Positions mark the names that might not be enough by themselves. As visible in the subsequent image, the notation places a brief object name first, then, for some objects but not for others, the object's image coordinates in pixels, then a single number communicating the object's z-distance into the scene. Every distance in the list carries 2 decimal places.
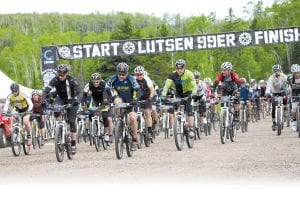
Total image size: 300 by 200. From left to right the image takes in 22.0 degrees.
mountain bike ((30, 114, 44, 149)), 23.34
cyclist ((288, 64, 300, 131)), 19.86
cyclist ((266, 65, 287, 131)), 21.22
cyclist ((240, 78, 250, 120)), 28.23
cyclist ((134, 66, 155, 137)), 19.05
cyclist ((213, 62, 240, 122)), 19.47
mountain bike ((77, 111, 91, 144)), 25.00
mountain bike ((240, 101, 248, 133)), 24.50
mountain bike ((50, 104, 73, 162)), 15.24
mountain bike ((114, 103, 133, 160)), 14.91
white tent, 33.92
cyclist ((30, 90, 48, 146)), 22.90
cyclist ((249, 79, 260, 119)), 33.94
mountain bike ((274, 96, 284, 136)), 20.83
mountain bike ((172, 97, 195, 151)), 16.73
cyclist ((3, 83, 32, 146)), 20.00
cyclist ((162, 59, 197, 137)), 17.53
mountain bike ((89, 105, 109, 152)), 19.05
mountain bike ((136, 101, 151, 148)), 18.34
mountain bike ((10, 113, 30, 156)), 19.67
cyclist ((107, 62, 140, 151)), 15.98
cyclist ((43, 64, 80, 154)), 15.87
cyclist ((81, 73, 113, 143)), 19.11
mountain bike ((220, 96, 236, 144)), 18.38
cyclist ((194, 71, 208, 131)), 22.81
